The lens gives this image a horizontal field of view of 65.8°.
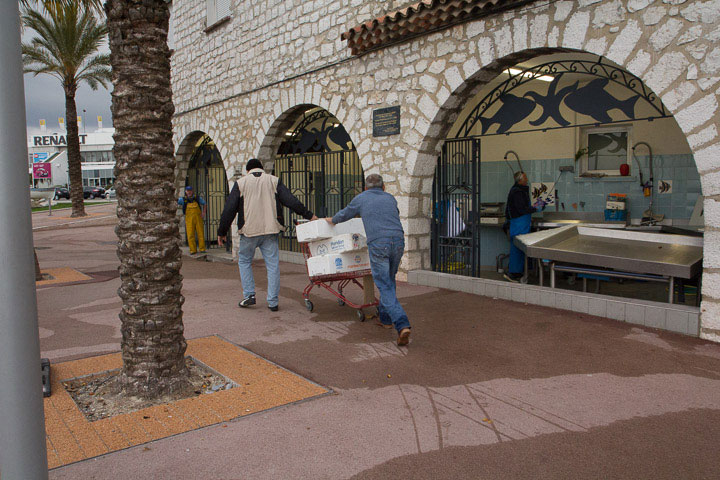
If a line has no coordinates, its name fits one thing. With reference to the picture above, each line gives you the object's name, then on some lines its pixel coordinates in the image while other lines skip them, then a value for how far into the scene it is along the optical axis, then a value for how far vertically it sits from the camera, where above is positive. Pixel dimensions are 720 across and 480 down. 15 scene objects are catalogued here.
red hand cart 6.10 -1.02
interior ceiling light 7.18 +1.81
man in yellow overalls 13.10 -0.68
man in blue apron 8.93 -0.48
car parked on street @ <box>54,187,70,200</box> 51.51 -0.13
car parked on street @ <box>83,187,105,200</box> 56.50 -0.17
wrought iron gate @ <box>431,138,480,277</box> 8.20 -0.37
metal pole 1.85 -0.33
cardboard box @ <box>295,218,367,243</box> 6.00 -0.45
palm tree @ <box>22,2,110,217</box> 22.11 +5.62
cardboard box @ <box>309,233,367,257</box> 5.95 -0.60
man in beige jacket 6.72 -0.31
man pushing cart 5.43 -0.48
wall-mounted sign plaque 8.46 +1.02
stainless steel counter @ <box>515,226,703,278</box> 5.91 -0.77
